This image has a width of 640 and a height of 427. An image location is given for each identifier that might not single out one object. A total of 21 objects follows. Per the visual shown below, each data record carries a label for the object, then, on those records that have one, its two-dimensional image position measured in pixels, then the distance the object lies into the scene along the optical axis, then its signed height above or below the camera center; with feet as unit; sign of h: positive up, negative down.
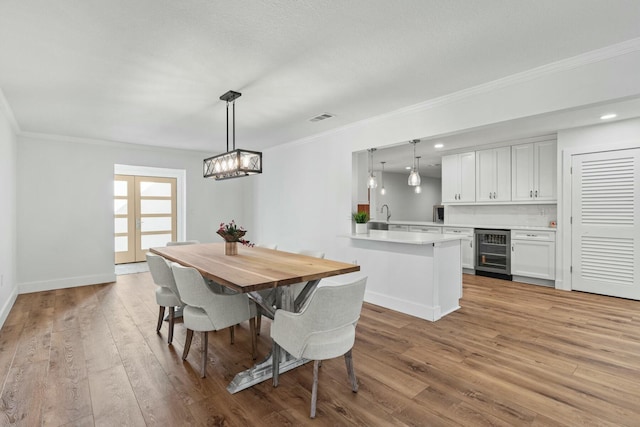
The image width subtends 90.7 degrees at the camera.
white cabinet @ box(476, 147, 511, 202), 18.49 +2.11
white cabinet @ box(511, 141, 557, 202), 16.89 +2.13
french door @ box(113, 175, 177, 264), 23.50 -0.47
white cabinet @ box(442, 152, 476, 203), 20.04 +2.09
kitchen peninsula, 11.53 -2.45
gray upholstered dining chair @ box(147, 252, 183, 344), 9.44 -2.29
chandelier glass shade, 10.36 +1.59
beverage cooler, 17.83 -2.50
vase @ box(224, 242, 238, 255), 10.80 -1.34
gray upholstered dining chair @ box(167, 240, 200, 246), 14.12 -1.58
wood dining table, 6.89 -1.54
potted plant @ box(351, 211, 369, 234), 14.46 -0.49
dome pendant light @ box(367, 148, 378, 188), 16.37 +1.43
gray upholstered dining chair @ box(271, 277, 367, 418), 6.03 -2.31
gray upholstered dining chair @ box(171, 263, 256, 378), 7.52 -2.42
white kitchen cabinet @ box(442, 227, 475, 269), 19.25 -2.38
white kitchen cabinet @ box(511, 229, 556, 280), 16.16 -2.31
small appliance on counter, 26.04 -0.36
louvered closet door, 13.67 -0.57
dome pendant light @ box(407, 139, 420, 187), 15.57 +1.52
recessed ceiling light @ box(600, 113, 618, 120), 12.79 +3.90
